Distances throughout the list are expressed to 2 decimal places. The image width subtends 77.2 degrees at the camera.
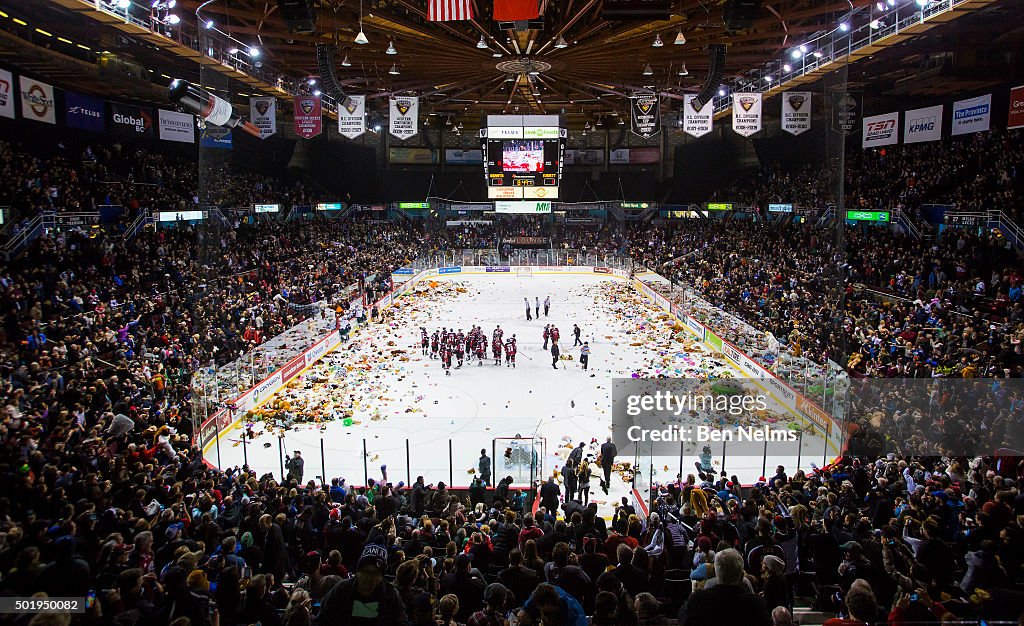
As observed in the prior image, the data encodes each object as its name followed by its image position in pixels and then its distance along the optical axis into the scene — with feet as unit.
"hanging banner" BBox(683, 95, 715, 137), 75.77
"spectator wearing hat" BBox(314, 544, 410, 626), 12.90
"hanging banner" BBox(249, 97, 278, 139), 68.08
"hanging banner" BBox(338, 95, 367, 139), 72.84
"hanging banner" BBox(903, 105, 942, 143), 85.51
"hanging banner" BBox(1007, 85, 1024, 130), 65.77
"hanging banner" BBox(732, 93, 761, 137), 70.50
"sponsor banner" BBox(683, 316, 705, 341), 78.62
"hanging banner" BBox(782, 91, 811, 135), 67.15
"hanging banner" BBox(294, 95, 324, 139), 70.13
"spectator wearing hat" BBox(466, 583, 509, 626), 14.43
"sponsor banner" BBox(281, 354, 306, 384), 60.85
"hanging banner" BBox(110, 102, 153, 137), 89.15
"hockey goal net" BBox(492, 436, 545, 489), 40.22
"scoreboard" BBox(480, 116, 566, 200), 114.62
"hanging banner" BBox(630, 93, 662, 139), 87.73
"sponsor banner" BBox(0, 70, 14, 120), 65.16
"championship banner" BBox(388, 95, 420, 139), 77.15
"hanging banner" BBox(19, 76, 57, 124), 69.97
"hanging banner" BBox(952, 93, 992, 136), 76.85
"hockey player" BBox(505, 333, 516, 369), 70.28
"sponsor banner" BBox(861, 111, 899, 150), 93.45
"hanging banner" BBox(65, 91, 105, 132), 79.87
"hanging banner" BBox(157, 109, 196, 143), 95.55
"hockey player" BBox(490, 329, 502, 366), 71.41
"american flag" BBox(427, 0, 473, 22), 40.68
